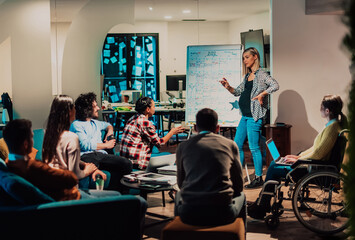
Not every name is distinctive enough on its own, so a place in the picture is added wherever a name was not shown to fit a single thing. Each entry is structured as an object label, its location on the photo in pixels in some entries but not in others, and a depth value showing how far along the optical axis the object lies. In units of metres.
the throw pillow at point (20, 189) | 2.18
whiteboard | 6.16
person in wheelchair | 3.58
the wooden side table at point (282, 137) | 6.23
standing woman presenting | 5.40
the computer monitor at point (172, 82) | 9.76
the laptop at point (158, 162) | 3.98
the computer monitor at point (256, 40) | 10.59
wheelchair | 3.51
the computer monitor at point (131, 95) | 9.66
